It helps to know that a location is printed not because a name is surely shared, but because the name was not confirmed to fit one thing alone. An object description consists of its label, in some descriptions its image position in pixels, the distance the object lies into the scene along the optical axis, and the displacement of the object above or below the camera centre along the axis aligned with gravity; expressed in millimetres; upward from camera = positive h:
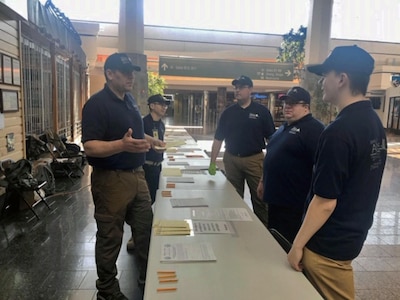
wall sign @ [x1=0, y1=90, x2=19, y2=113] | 4391 -102
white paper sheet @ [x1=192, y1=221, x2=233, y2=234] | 1762 -679
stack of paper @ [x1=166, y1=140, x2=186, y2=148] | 5193 -703
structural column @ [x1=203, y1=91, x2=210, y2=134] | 22266 -481
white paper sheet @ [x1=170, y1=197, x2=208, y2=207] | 2203 -678
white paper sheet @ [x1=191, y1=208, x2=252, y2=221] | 1974 -680
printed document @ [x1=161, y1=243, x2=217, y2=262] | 1446 -677
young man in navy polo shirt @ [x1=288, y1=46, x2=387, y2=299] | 1264 -284
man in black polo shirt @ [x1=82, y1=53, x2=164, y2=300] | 2059 -448
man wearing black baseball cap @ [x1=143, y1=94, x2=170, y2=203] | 3305 -335
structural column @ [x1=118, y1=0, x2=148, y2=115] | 6402 +1148
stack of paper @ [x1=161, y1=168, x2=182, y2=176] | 3085 -675
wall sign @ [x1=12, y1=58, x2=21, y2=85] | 4790 +321
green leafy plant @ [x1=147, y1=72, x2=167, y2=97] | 10354 +483
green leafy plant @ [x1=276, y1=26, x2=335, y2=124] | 8836 +1484
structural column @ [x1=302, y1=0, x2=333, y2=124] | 6094 +1184
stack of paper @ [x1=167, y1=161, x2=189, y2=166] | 3618 -688
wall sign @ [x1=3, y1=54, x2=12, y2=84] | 4444 +321
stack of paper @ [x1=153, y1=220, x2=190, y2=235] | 1731 -676
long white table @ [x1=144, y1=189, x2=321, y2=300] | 1210 -681
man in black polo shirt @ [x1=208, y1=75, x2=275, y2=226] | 3416 -338
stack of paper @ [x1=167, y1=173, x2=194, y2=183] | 2851 -683
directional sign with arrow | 7766 +786
